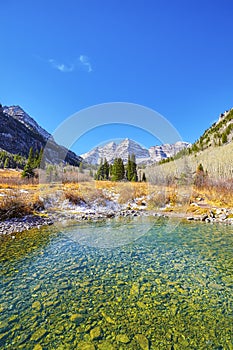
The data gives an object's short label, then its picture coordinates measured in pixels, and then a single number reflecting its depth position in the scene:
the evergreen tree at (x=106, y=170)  37.06
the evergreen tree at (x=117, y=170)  33.94
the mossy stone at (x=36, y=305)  4.15
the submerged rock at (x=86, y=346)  3.11
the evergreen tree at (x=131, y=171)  36.46
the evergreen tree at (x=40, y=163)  36.20
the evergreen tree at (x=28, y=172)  29.67
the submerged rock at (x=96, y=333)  3.36
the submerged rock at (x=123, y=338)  3.25
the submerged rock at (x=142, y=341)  3.13
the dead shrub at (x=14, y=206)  12.34
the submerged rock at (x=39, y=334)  3.33
